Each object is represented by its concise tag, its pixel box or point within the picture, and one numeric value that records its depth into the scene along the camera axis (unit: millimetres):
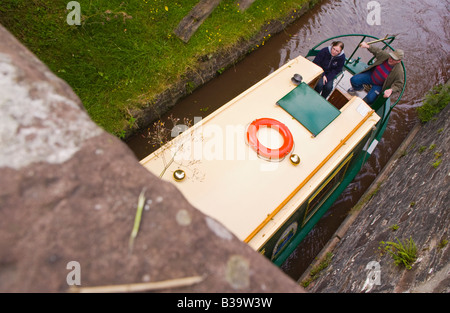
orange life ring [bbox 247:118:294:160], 3693
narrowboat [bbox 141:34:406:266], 3395
